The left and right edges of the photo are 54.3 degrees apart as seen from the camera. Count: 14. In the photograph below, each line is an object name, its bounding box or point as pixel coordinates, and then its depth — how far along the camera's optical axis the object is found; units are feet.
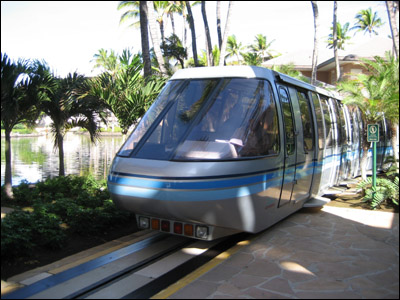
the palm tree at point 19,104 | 25.29
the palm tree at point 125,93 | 32.89
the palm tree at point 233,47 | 191.83
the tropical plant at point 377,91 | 30.73
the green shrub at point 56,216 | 17.57
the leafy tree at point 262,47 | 195.93
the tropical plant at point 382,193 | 27.84
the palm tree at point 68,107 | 32.19
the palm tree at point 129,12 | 126.21
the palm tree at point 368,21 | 151.33
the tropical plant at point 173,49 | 69.00
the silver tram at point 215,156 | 17.11
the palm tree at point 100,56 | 184.28
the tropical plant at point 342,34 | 156.07
